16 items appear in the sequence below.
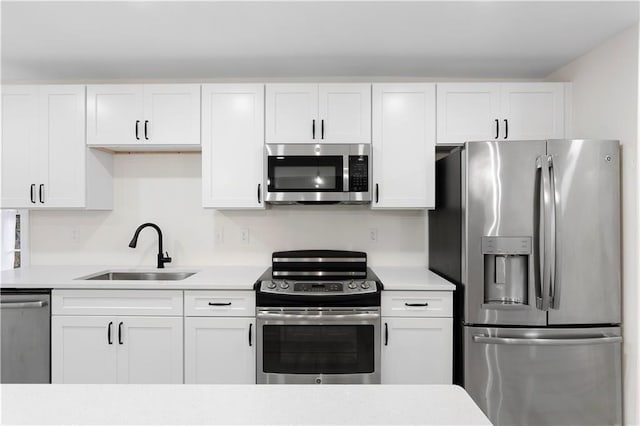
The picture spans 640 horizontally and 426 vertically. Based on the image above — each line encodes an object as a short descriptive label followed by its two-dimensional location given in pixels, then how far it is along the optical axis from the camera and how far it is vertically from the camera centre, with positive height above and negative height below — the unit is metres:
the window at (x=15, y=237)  3.10 -0.18
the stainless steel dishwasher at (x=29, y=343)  2.43 -0.79
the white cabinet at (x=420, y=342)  2.39 -0.77
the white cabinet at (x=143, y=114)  2.73 +0.69
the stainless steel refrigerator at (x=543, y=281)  2.20 -0.37
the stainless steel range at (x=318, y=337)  2.37 -0.73
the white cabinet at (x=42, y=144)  2.75 +0.48
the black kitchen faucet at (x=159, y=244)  2.97 -0.23
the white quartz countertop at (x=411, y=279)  2.40 -0.42
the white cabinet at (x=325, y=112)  2.70 +0.69
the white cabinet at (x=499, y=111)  2.69 +0.70
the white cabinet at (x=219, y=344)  2.41 -0.79
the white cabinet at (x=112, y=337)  2.43 -0.76
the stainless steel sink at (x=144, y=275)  2.91 -0.46
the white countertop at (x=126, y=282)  2.42 -0.42
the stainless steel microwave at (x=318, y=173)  2.67 +0.28
